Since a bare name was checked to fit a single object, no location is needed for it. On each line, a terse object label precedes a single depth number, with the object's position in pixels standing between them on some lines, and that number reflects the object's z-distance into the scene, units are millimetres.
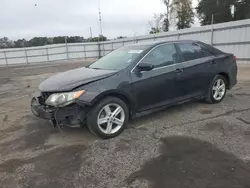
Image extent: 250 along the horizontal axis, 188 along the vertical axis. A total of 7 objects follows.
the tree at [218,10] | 33625
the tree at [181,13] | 39188
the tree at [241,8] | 33188
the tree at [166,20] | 38469
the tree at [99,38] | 39700
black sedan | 3439
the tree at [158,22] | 39306
